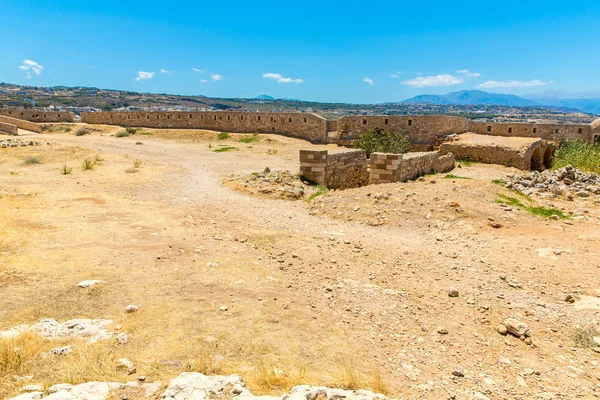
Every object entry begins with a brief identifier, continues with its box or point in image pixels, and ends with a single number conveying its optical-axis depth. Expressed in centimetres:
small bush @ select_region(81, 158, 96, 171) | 1407
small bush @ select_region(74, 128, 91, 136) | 2755
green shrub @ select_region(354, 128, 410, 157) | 1962
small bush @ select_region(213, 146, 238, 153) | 2088
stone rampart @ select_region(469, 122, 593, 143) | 2412
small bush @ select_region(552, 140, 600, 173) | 1603
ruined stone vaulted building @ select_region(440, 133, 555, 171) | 1953
